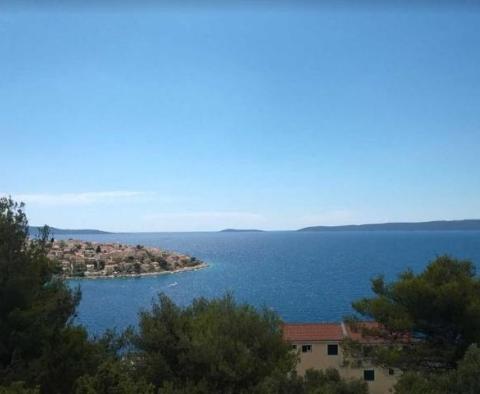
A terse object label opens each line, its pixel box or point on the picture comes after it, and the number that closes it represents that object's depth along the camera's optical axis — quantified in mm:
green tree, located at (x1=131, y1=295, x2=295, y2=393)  11672
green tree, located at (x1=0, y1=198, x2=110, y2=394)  10539
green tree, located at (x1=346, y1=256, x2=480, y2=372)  14023
